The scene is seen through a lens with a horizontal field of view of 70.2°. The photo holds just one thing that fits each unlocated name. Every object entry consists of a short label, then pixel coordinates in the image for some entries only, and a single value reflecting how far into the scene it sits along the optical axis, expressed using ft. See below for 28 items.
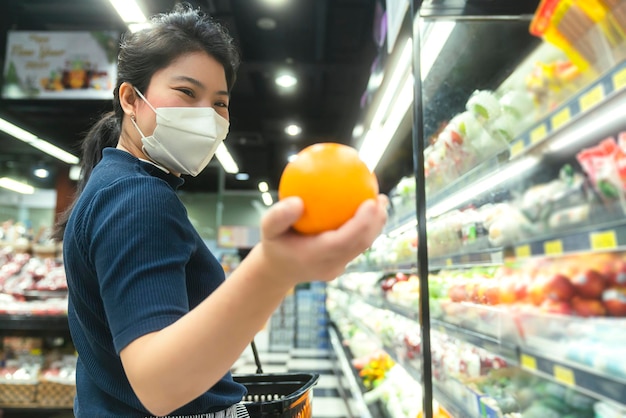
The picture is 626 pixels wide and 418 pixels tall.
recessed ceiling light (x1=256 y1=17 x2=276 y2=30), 17.53
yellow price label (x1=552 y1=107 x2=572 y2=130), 3.00
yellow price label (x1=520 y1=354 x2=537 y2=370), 3.37
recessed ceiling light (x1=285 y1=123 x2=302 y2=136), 30.15
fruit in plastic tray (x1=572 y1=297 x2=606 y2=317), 3.03
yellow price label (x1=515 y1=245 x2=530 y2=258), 3.49
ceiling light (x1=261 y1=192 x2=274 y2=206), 46.29
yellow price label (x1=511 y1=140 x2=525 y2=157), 3.64
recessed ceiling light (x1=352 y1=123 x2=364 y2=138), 12.55
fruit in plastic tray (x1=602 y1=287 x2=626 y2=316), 2.86
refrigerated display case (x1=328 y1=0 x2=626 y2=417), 2.87
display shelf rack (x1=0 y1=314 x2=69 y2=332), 10.82
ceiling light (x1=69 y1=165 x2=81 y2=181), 27.18
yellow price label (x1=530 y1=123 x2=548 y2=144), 3.28
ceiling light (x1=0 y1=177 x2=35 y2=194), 37.52
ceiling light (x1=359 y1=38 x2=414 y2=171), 7.05
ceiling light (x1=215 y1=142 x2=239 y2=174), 28.32
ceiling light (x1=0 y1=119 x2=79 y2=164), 22.08
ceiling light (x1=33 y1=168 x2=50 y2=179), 35.40
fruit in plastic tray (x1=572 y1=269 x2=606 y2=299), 3.06
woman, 1.75
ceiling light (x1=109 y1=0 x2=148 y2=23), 11.99
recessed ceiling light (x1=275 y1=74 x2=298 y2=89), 22.02
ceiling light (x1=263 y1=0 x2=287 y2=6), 15.90
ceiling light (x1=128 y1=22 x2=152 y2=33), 13.00
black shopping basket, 4.12
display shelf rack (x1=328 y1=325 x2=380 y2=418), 9.64
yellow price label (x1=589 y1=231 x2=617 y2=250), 2.67
